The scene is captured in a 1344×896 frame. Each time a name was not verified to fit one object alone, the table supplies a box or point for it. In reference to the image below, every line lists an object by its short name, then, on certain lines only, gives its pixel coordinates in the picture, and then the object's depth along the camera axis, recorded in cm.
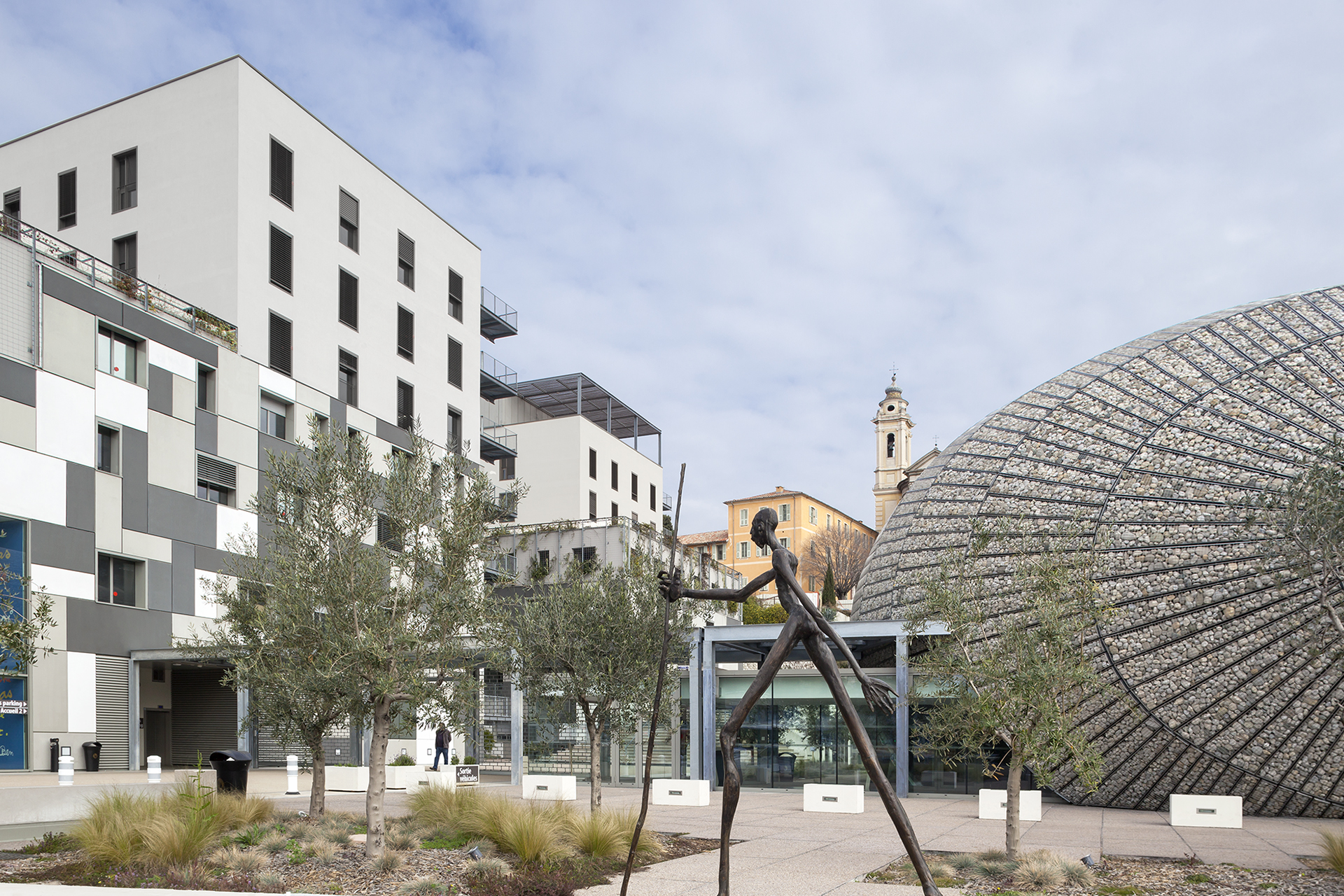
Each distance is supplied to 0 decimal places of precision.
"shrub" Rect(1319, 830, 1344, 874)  1121
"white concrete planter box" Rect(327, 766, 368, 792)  2648
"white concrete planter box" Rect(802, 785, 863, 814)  2038
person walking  2881
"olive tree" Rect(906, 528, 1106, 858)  1274
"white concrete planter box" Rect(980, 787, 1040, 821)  1864
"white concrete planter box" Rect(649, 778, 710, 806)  2133
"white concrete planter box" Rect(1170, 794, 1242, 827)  1538
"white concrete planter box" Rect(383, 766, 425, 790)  2802
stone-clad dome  1460
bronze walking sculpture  835
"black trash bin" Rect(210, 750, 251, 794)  1988
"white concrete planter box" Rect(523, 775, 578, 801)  2212
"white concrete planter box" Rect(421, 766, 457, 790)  2508
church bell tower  11188
